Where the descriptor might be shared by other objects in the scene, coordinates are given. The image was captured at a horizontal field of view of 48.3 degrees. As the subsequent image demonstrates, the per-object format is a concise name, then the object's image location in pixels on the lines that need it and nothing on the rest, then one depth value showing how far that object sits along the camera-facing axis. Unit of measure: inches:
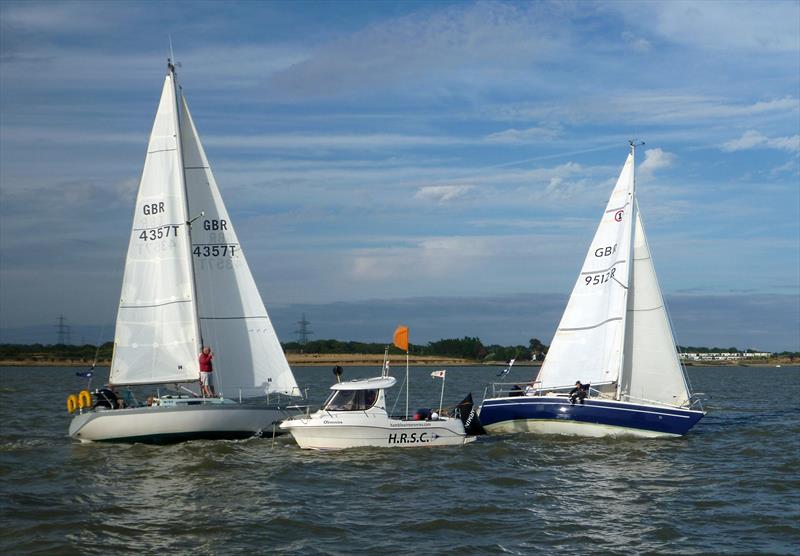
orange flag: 1066.1
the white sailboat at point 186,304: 1087.0
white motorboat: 1012.5
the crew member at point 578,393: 1165.1
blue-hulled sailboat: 1199.6
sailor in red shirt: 1088.8
